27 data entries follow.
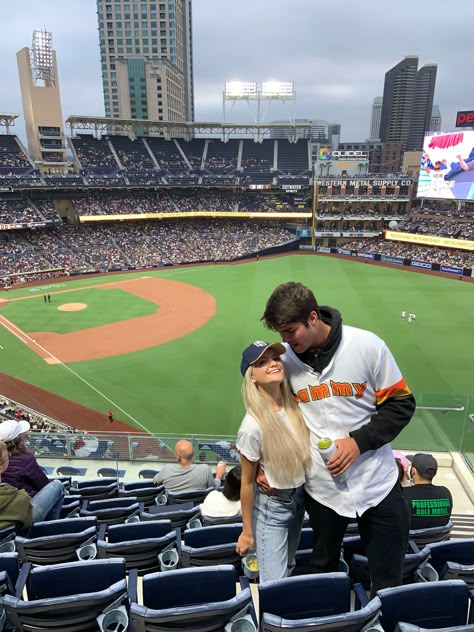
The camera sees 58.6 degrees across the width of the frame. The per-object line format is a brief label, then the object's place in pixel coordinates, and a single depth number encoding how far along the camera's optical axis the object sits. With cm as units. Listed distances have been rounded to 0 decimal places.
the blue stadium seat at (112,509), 566
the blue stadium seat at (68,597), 292
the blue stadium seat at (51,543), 416
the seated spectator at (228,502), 485
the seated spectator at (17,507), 421
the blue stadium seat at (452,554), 379
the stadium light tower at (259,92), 7119
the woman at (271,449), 291
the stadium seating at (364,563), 356
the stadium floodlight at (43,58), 5591
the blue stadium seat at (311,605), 260
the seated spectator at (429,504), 457
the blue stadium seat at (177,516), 529
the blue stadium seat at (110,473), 950
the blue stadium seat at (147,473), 923
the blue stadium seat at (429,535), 438
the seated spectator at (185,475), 655
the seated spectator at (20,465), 484
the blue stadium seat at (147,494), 667
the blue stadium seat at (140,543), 415
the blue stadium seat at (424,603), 276
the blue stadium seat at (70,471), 957
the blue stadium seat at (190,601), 276
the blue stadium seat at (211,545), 396
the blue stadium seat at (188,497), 629
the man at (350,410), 274
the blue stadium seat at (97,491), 712
